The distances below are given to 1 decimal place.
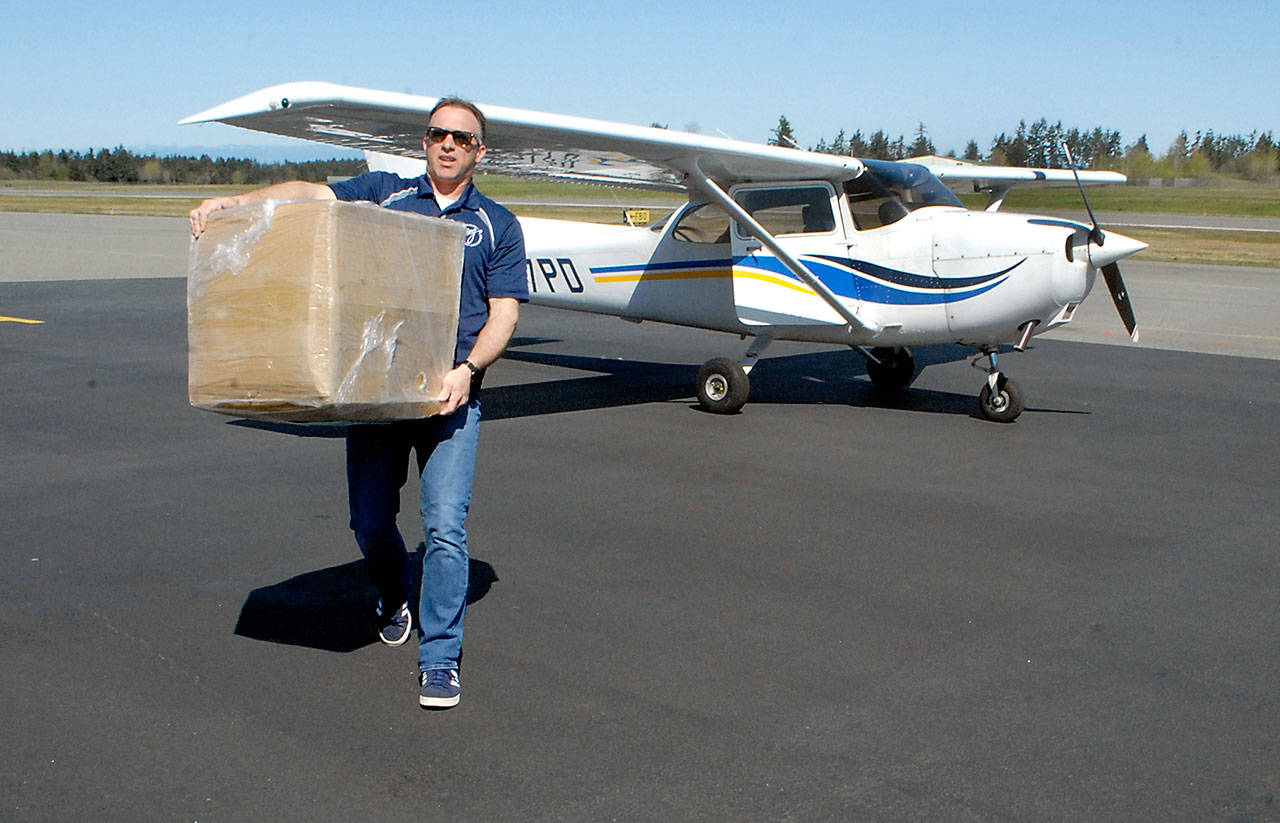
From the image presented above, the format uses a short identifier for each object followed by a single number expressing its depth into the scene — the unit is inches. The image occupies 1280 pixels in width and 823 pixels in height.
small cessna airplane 354.9
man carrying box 153.7
